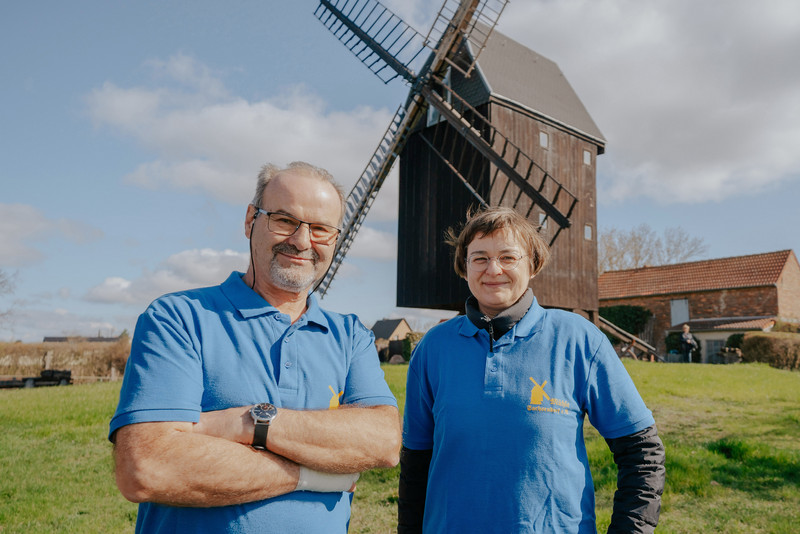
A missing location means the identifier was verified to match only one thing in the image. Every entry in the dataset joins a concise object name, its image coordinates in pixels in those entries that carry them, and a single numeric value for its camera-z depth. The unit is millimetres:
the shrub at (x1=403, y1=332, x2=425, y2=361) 25094
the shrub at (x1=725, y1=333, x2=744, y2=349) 26422
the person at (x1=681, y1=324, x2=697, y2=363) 26094
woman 2287
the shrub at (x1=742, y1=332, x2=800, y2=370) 23500
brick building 29656
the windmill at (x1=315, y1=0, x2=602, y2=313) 15891
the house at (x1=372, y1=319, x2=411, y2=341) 53031
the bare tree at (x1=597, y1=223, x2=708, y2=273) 42531
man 1943
